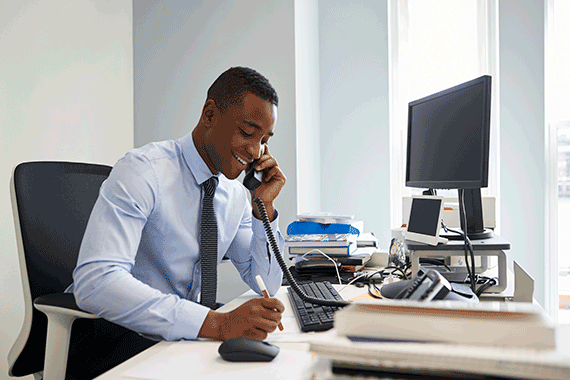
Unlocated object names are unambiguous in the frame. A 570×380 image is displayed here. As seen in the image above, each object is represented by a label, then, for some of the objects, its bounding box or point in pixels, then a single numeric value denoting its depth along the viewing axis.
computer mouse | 0.76
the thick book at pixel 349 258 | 1.62
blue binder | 1.81
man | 0.92
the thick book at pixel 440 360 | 0.31
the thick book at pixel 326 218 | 1.81
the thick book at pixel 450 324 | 0.34
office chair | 1.04
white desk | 0.72
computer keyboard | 0.94
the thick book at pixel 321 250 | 1.64
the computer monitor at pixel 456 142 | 1.19
